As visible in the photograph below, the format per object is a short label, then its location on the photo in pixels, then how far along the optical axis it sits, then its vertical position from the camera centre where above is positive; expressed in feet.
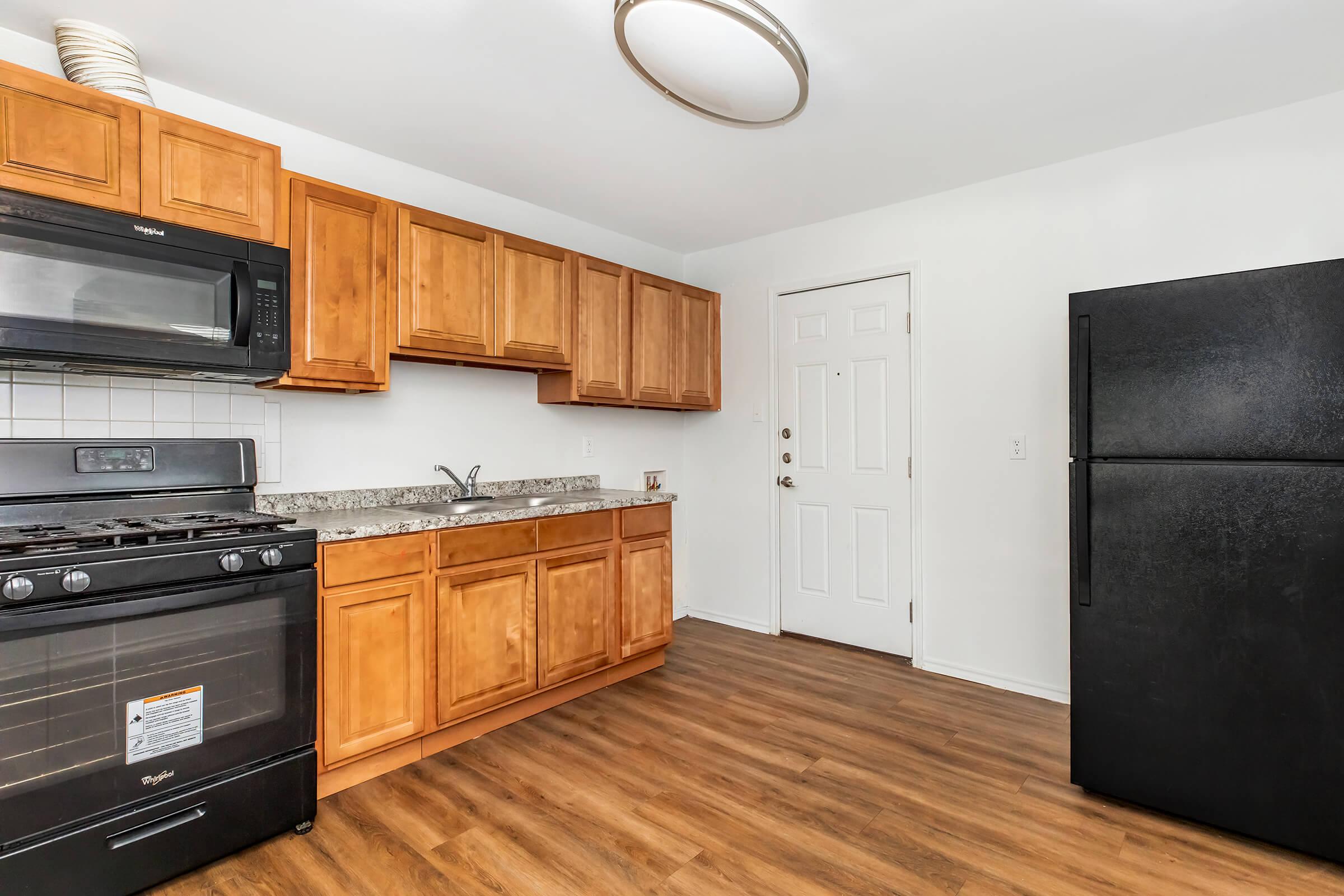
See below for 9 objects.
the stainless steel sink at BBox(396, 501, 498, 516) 10.07 -0.89
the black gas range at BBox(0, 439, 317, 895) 5.38 -1.93
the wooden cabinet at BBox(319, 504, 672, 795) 7.49 -2.36
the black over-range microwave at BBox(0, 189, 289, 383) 5.99 +1.52
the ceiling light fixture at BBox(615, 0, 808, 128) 5.89 +3.76
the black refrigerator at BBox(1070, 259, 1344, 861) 6.30 -1.05
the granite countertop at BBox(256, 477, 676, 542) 7.64 -0.82
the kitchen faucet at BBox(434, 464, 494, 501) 10.72 -0.61
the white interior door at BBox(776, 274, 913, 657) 12.11 -0.32
